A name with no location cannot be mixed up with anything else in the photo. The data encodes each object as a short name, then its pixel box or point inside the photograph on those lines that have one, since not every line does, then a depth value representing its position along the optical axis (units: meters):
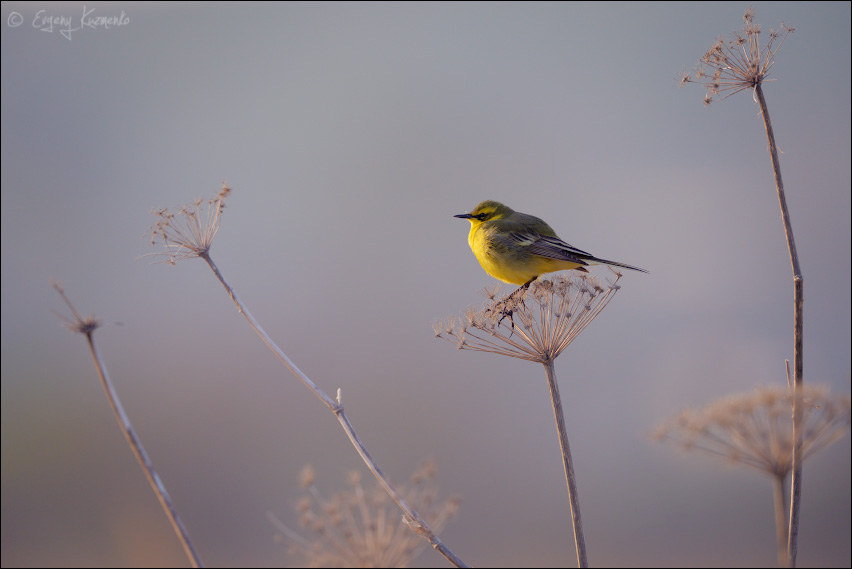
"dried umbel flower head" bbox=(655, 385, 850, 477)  7.97
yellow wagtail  8.50
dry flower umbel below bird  8.17
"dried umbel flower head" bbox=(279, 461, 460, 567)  8.10
